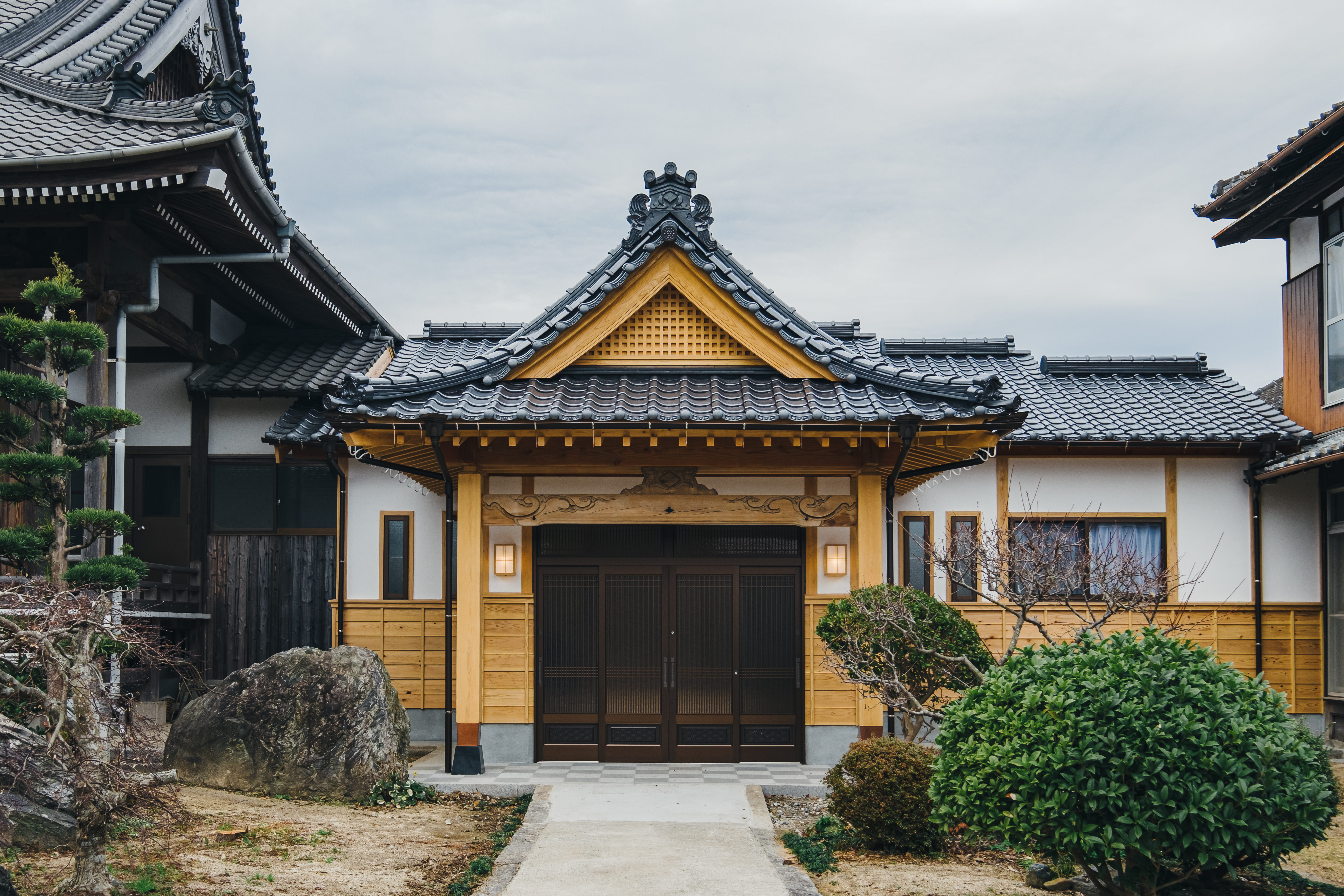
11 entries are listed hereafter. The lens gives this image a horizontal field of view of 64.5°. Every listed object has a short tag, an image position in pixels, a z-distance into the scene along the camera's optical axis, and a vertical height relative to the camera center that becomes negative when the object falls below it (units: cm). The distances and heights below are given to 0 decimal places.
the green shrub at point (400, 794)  1041 -283
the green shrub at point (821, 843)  823 -276
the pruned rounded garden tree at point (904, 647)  1012 -134
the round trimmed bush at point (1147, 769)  597 -150
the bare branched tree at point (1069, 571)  1042 -74
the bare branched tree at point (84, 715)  626 -127
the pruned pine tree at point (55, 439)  1021 +68
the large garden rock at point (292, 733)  1040 -223
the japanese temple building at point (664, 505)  1171 +3
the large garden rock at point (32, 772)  769 -196
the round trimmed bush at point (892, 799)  859 -237
